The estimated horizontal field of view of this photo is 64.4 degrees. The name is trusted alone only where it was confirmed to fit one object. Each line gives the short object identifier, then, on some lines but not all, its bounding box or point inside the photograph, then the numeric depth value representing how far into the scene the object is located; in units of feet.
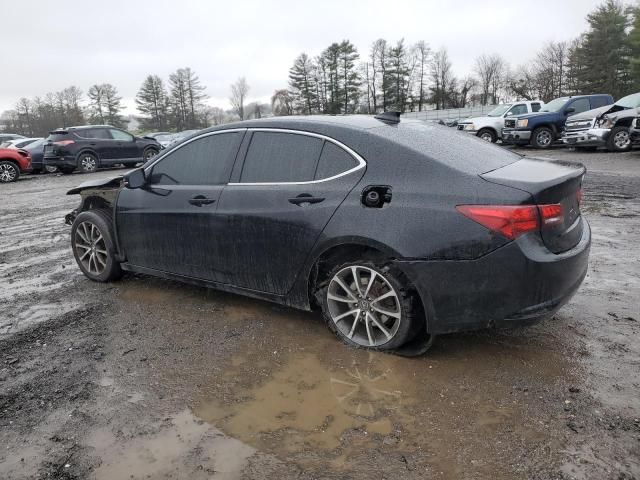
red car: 59.41
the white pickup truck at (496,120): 68.61
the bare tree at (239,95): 310.65
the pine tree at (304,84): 241.14
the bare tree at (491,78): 254.47
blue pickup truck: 63.41
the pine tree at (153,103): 287.07
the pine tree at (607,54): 162.50
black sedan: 9.57
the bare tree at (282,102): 244.81
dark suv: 61.77
